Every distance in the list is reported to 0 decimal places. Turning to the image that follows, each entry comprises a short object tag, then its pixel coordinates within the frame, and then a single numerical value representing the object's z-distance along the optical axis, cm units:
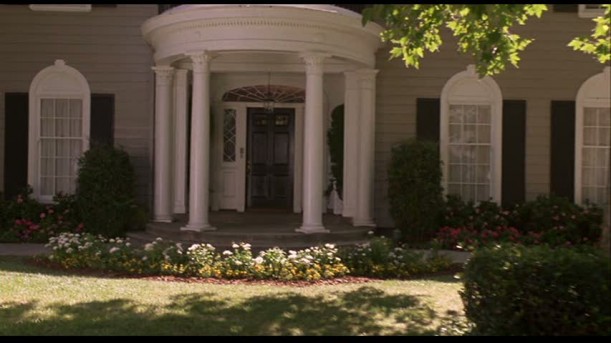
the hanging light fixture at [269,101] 1377
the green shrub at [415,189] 1181
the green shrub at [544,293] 523
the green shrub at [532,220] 1209
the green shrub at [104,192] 1205
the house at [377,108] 1295
